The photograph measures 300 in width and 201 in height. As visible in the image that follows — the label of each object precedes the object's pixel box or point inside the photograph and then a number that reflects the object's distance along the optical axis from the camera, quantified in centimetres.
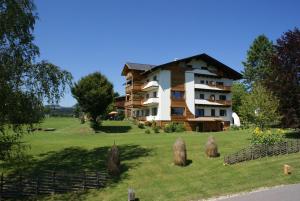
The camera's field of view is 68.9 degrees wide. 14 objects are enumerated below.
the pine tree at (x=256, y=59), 4964
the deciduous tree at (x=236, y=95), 5088
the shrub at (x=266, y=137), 1717
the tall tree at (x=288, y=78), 2090
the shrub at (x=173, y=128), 3292
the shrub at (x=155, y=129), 3197
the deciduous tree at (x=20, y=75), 1140
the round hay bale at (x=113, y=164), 1392
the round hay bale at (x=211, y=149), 1641
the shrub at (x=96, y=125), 3391
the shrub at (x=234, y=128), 3551
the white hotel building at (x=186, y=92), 3711
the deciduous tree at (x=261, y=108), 2214
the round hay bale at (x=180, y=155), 1500
